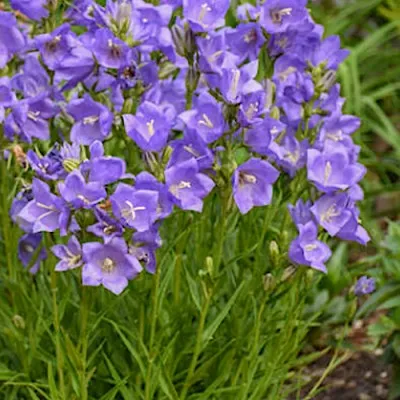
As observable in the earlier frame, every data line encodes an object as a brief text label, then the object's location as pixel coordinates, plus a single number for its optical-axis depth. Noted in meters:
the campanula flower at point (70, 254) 1.24
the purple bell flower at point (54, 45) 1.32
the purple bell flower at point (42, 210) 1.24
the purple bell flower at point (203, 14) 1.30
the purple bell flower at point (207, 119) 1.27
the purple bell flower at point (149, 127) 1.25
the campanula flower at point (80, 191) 1.22
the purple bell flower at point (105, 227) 1.22
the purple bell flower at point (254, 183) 1.28
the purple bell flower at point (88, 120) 1.31
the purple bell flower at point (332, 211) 1.29
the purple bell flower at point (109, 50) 1.29
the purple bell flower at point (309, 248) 1.28
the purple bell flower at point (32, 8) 1.32
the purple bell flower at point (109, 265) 1.23
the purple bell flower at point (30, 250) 1.39
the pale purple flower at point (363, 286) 1.40
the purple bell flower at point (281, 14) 1.32
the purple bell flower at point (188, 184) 1.25
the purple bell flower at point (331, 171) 1.30
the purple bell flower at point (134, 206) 1.22
